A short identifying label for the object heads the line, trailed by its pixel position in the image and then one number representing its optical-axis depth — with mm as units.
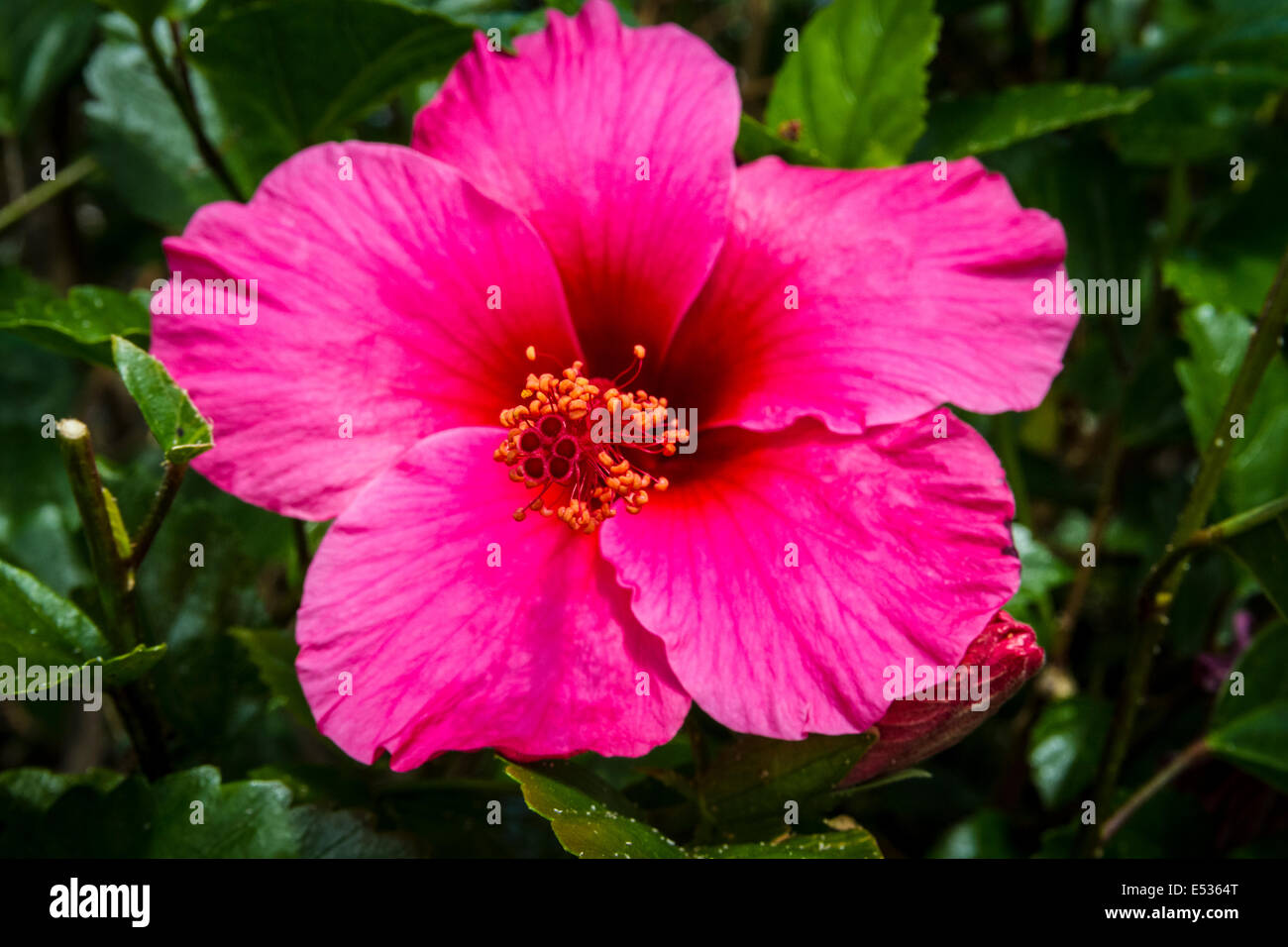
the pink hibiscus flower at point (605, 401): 268
